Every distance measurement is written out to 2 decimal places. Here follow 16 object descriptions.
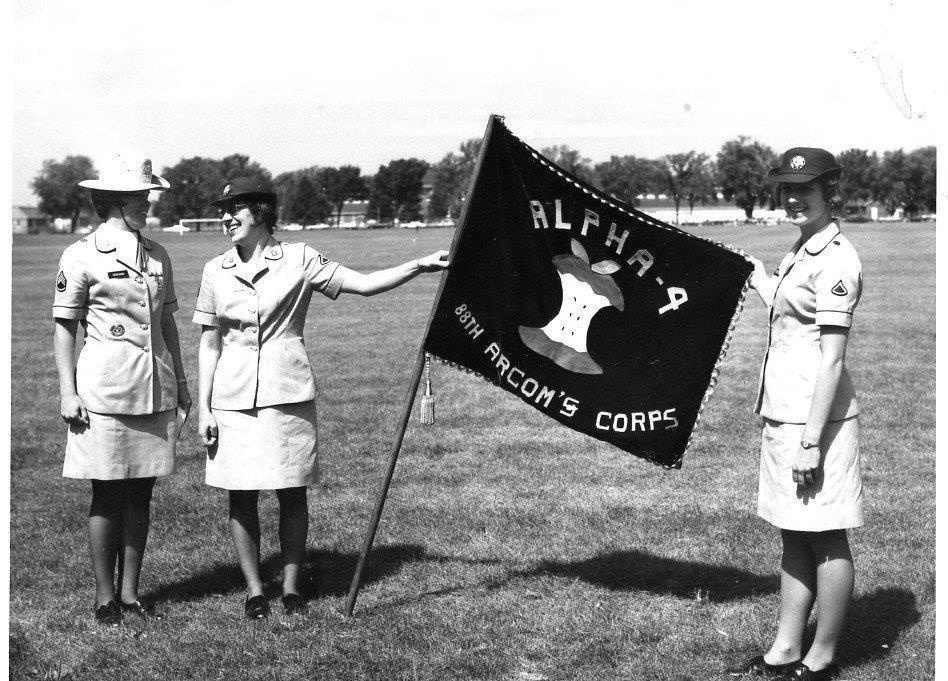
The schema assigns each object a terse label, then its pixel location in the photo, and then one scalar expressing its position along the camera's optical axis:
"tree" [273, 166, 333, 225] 125.81
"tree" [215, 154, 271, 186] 116.18
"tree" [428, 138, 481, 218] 128.38
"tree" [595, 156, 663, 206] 110.75
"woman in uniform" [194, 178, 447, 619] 5.61
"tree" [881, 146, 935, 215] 102.88
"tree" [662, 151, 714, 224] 119.25
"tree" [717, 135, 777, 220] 111.75
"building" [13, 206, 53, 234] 121.72
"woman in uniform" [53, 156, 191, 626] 5.55
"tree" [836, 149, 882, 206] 111.31
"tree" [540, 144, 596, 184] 86.75
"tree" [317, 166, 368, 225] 144.38
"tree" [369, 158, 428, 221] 152.75
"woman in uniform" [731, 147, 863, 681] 4.53
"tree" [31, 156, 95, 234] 121.25
